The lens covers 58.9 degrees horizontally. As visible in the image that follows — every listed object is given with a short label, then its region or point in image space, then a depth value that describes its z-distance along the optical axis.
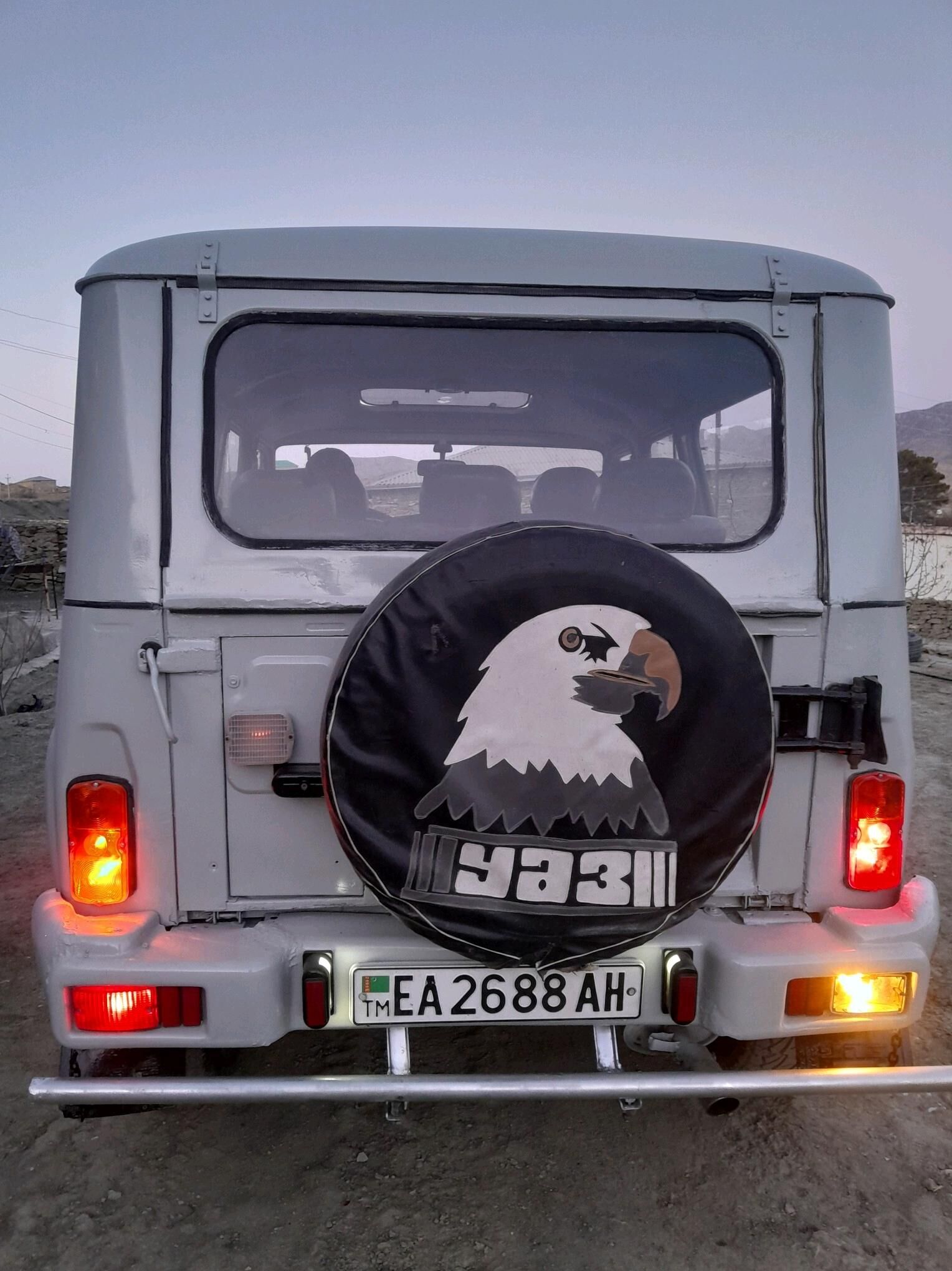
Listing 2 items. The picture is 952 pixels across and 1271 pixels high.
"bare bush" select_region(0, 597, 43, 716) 8.70
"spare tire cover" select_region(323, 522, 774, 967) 1.75
